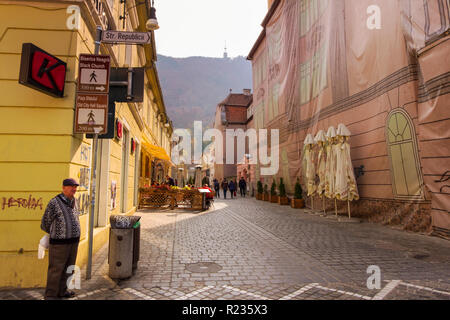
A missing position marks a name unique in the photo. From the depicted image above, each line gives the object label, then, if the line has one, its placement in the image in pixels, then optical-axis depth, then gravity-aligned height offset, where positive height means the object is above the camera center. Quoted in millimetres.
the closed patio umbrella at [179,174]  40112 +2140
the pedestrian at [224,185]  23597 +249
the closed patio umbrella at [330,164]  10523 +955
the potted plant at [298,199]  14828 -633
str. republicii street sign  4516 +2557
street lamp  6657 +4125
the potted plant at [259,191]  21238 -267
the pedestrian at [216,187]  25688 +75
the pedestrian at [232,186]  24097 +158
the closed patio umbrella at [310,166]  12664 +1047
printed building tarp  7016 +3495
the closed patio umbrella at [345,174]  9906 +501
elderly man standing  3438 -693
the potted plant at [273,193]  18322 -371
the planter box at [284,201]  16844 -840
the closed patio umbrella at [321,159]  11492 +1222
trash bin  4082 -918
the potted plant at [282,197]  16859 -592
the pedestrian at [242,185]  25684 +261
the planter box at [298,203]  14813 -858
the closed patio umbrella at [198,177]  22591 +949
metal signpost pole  4086 -322
